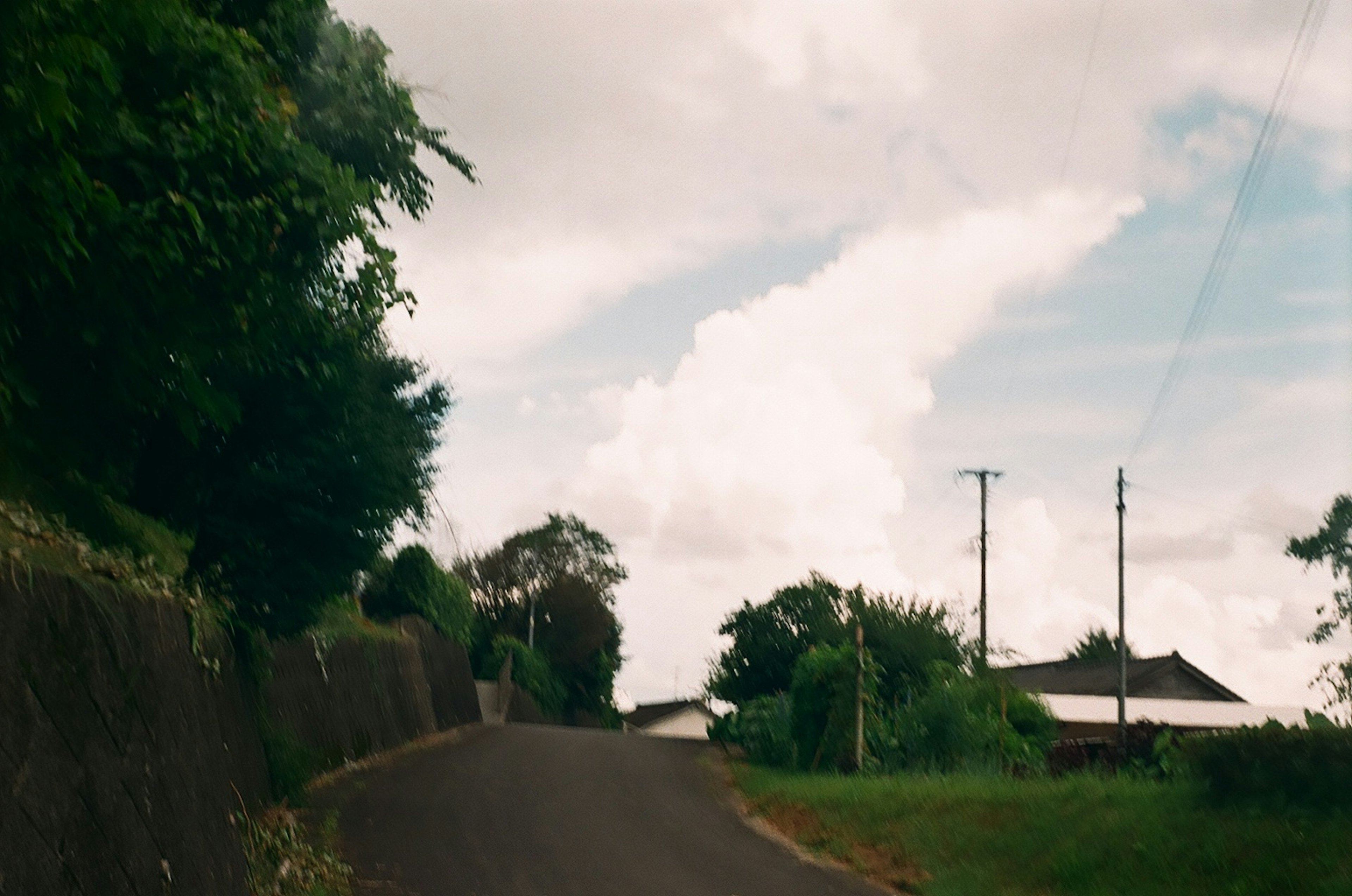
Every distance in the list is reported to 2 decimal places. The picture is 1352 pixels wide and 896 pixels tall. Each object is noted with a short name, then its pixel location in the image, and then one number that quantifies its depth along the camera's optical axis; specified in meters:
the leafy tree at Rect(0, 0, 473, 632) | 7.80
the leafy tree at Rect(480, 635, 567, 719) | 57.81
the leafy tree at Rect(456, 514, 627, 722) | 70.31
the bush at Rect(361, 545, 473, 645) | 38.69
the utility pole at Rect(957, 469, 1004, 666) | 51.09
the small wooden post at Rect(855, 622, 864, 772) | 24.17
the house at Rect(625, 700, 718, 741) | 102.50
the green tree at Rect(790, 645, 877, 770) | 25.28
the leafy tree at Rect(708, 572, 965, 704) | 30.20
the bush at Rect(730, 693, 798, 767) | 27.98
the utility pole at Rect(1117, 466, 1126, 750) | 40.78
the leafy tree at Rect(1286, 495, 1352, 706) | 27.88
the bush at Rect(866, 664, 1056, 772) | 23.41
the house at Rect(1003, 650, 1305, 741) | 51.28
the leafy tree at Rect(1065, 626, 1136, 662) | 103.19
